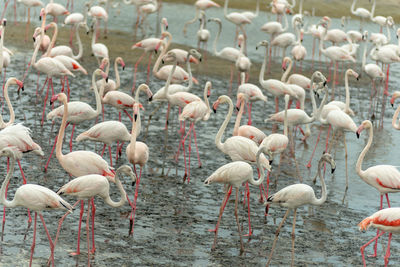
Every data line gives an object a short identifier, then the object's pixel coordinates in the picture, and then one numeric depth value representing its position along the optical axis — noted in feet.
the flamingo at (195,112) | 61.93
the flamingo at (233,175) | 47.67
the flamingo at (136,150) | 52.95
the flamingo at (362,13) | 123.18
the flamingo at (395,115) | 66.13
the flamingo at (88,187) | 43.34
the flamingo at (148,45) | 88.07
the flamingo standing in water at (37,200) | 40.70
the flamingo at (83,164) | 48.42
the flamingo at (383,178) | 49.67
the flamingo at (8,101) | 57.00
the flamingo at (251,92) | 72.54
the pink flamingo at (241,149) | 53.36
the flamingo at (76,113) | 59.88
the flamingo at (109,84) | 72.59
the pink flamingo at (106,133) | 56.49
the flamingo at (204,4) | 118.73
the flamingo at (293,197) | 45.21
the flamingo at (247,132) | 59.57
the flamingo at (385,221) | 42.73
